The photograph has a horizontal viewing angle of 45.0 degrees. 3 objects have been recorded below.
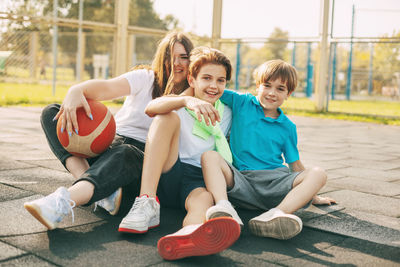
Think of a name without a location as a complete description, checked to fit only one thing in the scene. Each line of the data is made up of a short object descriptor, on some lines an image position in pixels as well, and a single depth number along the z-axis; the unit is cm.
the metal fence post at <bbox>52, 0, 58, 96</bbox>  923
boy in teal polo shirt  241
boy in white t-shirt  188
